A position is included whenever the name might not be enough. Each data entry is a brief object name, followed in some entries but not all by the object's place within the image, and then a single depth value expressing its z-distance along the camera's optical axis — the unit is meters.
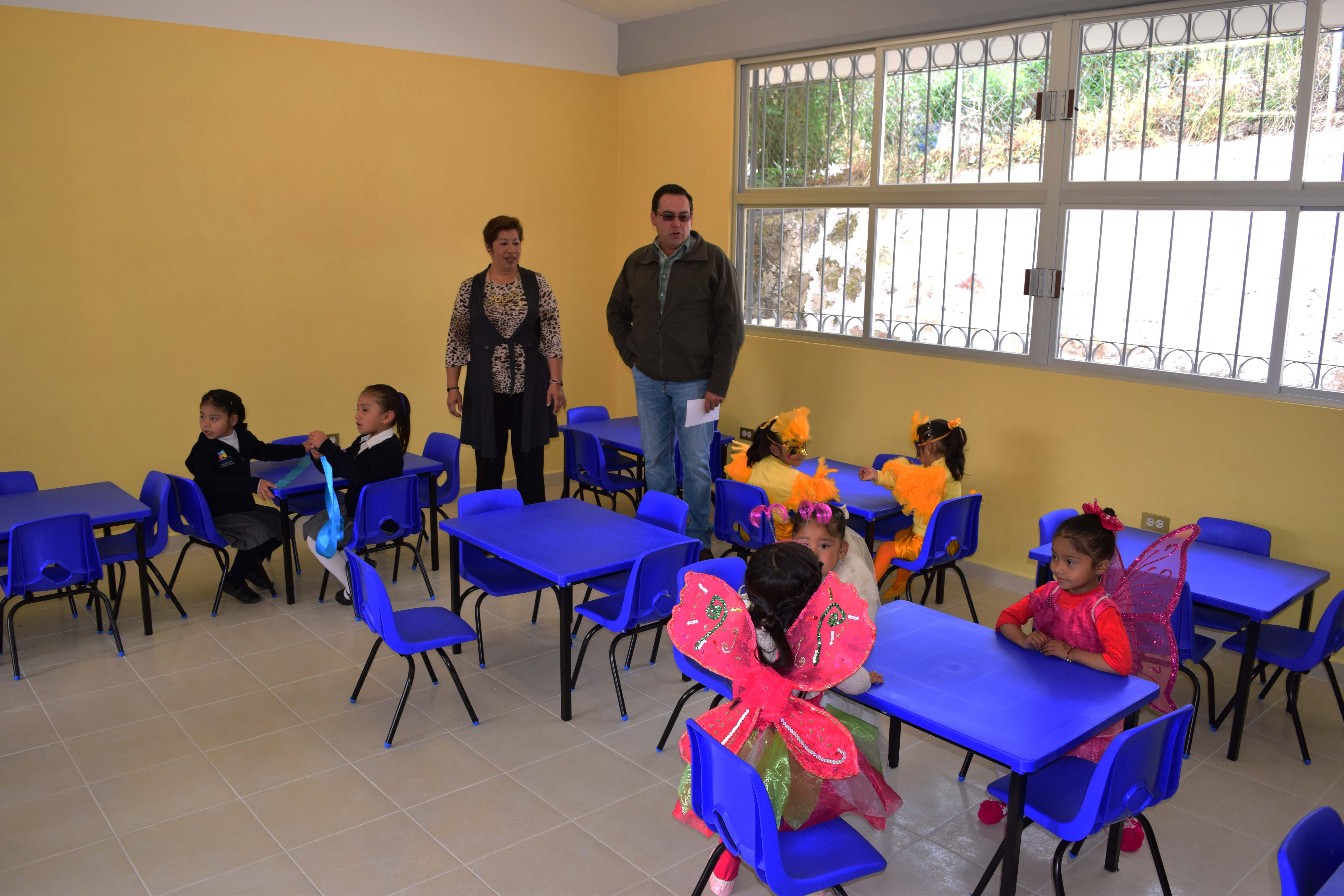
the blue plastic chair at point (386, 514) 4.47
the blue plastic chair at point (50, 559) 3.80
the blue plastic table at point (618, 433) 5.56
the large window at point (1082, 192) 4.17
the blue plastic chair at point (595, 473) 5.51
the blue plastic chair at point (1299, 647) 3.29
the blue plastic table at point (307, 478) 4.73
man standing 5.04
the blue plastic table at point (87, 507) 4.06
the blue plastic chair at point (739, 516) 4.37
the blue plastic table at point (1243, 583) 3.35
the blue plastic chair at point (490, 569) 3.92
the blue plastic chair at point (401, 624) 3.33
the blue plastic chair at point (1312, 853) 1.72
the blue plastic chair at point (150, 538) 4.38
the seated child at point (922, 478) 4.35
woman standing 5.03
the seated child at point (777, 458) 4.52
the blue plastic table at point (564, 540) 3.53
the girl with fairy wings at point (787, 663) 2.33
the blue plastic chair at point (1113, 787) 2.20
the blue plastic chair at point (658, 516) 3.95
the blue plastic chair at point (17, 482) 4.49
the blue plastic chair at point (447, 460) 5.35
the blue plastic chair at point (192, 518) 4.47
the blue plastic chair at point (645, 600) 3.47
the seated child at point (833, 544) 2.99
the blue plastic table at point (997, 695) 2.26
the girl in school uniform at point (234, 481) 4.68
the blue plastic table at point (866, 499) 4.36
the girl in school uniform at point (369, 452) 4.59
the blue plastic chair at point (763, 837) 2.05
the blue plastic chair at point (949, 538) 4.23
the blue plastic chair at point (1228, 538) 3.65
